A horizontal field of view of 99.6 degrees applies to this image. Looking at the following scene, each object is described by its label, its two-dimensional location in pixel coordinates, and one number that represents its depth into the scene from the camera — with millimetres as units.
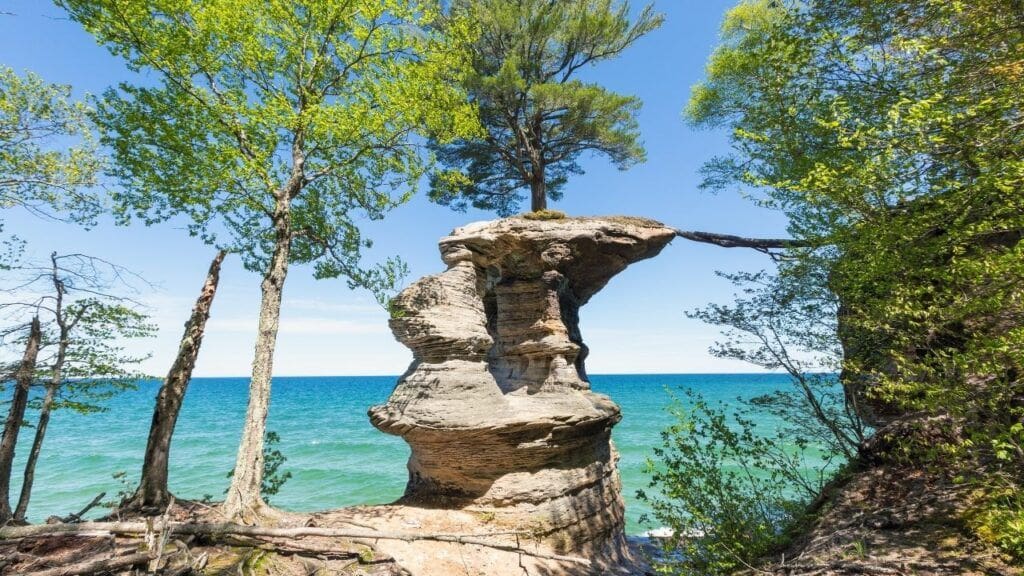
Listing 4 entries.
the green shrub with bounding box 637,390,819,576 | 5602
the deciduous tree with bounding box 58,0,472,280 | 6555
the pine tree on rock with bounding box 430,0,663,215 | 11852
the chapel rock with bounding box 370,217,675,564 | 8508
